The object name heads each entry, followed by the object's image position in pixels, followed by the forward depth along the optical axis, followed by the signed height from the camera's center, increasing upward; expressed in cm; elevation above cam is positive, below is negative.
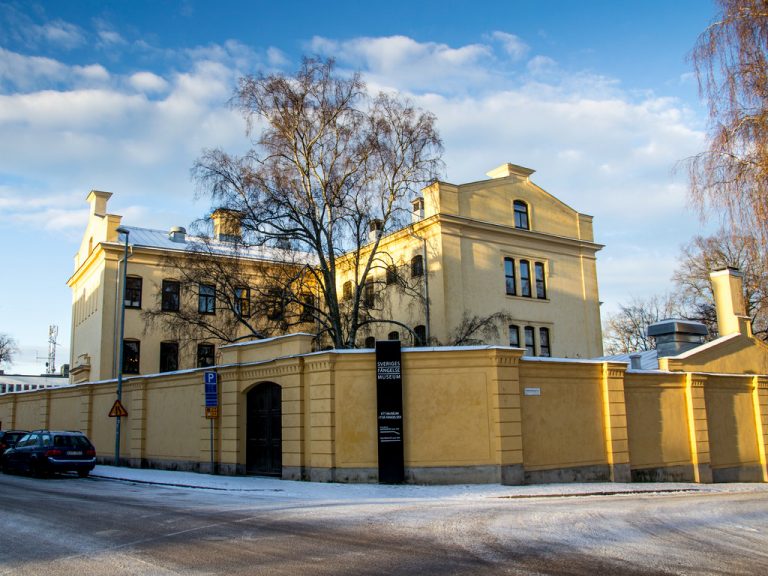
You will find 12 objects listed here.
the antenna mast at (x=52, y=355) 9994 +939
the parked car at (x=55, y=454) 2162 -110
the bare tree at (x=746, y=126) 1445 +586
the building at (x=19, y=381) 11738 +663
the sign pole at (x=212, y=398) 2116 +54
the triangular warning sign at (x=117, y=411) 2556 +25
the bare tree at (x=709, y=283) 4478 +849
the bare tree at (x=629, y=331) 6769 +754
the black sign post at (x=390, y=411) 1764 +2
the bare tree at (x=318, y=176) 2695 +947
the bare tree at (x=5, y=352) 8020 +787
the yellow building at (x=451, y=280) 3378 +704
